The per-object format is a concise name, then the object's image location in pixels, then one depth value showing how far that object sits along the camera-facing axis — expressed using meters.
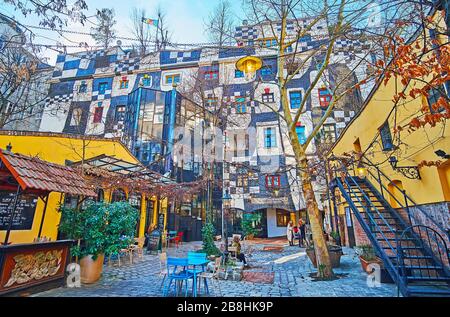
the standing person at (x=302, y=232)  13.12
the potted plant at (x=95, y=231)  5.69
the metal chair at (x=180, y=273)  4.50
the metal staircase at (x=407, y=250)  4.25
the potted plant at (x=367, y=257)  6.02
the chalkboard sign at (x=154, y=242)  10.68
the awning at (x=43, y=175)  4.33
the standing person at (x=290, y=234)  14.00
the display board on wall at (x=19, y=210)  7.45
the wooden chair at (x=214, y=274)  4.79
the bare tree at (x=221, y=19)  13.52
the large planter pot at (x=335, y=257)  7.47
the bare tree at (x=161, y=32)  19.70
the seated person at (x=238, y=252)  7.62
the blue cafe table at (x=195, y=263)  4.50
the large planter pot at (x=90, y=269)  5.55
